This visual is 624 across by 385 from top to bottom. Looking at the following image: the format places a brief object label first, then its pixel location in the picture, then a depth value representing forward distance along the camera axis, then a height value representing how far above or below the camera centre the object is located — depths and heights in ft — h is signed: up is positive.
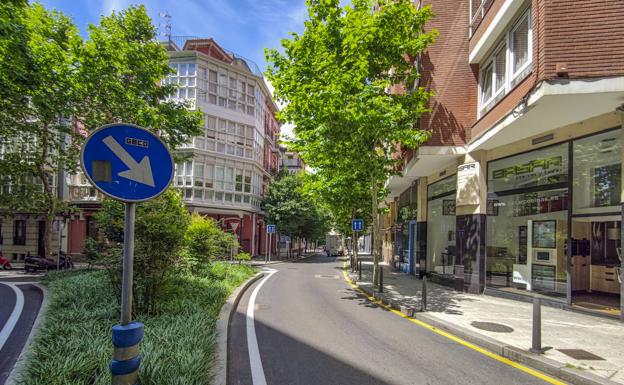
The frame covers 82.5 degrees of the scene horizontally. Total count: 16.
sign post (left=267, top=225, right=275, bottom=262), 94.80 -5.64
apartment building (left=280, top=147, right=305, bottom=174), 240.16 +32.33
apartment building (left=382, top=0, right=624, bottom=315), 24.41 +6.73
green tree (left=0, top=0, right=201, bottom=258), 47.93 +17.47
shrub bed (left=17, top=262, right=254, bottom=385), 12.83 -6.27
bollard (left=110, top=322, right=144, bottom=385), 9.50 -4.05
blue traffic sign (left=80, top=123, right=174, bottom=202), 9.41 +1.15
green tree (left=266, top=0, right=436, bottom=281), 35.09 +13.32
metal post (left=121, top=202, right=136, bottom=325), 9.59 -1.68
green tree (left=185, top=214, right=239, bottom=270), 42.08 -4.44
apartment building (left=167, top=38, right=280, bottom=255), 98.89 +20.55
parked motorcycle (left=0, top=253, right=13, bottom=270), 73.26 -13.14
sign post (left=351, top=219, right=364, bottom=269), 62.18 -5.32
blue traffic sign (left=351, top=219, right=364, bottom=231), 62.07 -2.44
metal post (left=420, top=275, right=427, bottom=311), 28.91 -7.19
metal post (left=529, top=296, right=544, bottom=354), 18.40 -6.00
